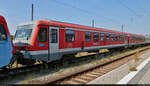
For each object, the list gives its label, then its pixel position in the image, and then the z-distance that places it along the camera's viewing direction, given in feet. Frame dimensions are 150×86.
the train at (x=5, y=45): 18.64
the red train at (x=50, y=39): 24.14
